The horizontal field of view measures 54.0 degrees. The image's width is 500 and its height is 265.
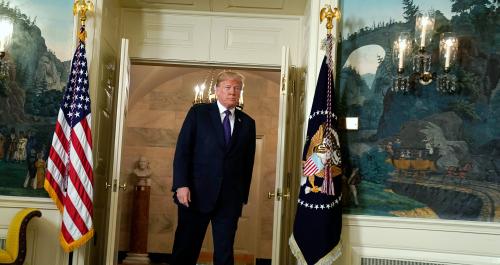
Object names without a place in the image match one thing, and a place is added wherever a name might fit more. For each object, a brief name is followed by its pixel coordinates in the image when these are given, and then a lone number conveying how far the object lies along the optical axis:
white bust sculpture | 6.87
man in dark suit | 3.13
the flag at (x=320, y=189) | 3.21
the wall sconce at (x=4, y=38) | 3.60
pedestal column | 6.80
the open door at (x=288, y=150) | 3.81
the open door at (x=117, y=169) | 3.70
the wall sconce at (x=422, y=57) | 3.45
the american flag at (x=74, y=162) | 3.37
